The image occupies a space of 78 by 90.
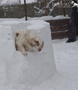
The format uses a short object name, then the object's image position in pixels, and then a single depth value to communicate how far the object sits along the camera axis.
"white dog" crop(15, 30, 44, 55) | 4.92
